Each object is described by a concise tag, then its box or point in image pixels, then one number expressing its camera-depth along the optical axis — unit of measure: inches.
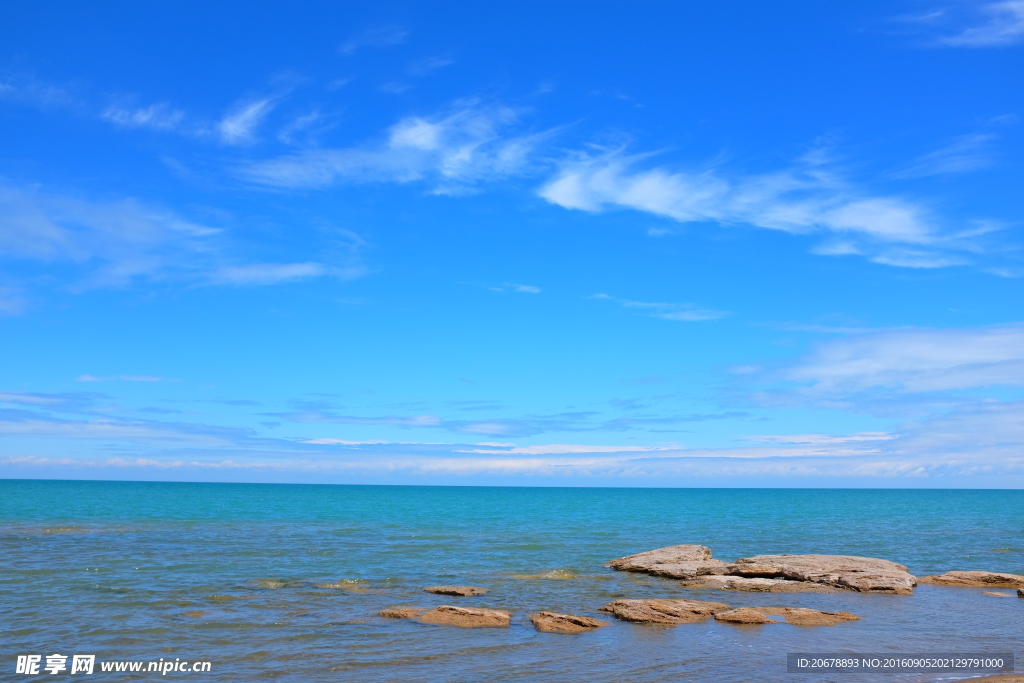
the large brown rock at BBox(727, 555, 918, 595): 1061.8
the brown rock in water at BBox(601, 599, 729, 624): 824.3
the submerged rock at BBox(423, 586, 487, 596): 1002.7
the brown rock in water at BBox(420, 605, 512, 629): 803.4
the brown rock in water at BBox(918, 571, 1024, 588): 1121.4
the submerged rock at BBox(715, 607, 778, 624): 819.4
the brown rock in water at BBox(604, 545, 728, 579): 1188.5
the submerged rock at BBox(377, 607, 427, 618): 842.8
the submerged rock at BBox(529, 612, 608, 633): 778.8
